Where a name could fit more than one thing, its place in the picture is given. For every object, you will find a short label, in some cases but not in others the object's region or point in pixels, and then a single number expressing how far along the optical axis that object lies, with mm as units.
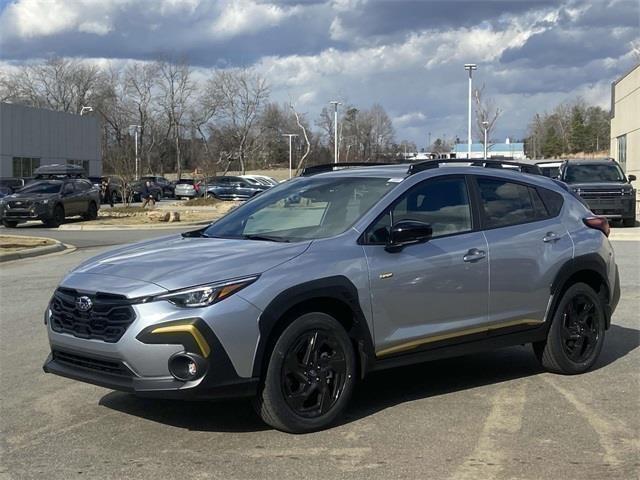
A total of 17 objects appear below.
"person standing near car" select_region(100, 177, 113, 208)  41812
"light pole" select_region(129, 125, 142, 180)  80538
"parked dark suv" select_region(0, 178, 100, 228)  25047
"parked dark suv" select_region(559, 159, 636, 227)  20953
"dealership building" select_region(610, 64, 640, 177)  44625
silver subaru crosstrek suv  4430
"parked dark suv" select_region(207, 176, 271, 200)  43719
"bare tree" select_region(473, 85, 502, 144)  50531
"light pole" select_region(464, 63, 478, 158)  41862
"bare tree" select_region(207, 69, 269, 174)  74062
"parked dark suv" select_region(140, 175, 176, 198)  54750
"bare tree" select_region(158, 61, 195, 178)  80312
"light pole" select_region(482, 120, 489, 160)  47912
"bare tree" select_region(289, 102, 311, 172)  62531
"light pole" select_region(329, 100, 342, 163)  63228
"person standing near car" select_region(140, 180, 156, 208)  47297
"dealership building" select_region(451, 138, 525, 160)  95250
